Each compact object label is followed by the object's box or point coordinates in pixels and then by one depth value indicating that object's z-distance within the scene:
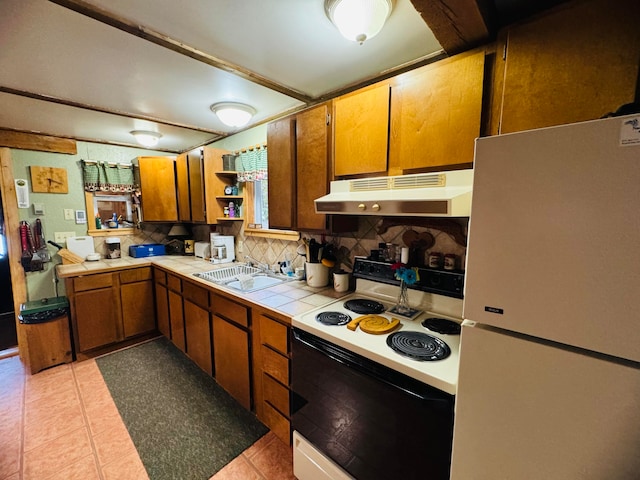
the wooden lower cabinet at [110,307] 2.63
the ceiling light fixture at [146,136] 2.83
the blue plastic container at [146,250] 3.32
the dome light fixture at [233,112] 2.12
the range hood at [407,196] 1.07
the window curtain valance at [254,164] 2.55
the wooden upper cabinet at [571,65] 0.82
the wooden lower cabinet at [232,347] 1.81
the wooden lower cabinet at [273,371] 1.54
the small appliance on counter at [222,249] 2.94
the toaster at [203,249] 3.19
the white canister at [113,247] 3.21
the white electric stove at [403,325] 1.00
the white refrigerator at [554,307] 0.59
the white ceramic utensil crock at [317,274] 1.98
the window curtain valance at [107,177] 3.12
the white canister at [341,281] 1.87
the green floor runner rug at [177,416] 1.61
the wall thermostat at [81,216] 3.10
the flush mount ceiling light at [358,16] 1.07
